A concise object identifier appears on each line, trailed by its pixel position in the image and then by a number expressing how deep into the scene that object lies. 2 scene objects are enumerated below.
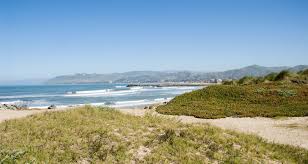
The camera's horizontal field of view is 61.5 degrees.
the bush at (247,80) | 29.14
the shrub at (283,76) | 27.28
